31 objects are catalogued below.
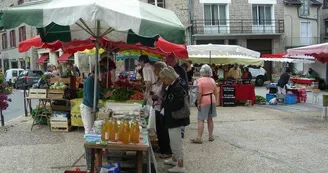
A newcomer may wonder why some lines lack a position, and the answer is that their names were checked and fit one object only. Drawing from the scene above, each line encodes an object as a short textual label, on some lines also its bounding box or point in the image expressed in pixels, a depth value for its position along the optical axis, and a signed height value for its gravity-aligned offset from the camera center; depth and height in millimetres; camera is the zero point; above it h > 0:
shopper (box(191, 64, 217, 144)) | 7086 -506
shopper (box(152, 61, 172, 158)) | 6145 -948
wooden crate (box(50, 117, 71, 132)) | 8516 -1179
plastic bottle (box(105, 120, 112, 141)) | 4289 -686
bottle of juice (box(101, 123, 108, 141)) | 4277 -714
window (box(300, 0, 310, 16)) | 29850 +5578
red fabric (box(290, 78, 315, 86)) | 20000 -548
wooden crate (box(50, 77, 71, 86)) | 9148 -89
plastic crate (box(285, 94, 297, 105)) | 14523 -1145
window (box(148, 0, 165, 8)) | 27205 +5708
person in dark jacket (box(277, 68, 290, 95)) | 13871 -402
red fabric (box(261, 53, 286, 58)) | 24275 +1230
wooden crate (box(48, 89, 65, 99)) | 8734 -440
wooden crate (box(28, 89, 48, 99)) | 8802 -412
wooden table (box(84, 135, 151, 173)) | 4156 -941
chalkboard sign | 13625 -867
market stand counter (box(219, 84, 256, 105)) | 13780 -779
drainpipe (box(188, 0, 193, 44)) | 27031 +4980
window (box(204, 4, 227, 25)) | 27938 +4846
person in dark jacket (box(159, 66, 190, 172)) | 5012 -449
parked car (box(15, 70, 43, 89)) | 23511 +87
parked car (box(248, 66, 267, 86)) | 26625 -175
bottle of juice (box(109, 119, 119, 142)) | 4289 -719
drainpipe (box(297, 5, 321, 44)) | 29847 +4774
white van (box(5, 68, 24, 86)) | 26716 +223
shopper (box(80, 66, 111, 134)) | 5852 -465
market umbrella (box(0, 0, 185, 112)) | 4105 +728
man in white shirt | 6935 -41
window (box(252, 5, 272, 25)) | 28969 +4923
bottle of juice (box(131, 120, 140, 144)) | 4270 -747
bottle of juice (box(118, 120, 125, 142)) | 4292 -734
